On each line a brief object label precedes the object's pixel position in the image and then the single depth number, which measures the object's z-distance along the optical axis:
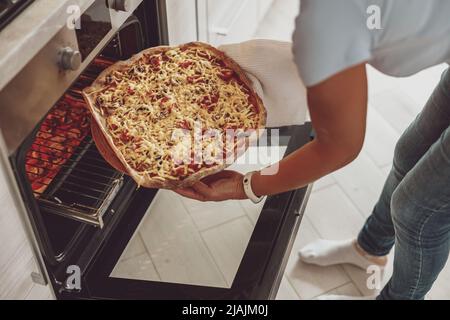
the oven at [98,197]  0.95
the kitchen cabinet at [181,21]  1.34
